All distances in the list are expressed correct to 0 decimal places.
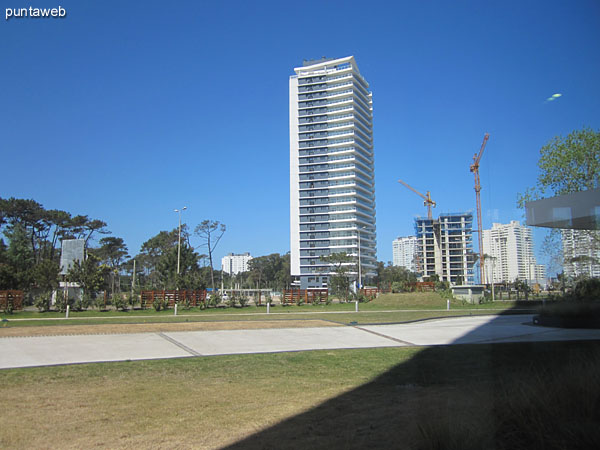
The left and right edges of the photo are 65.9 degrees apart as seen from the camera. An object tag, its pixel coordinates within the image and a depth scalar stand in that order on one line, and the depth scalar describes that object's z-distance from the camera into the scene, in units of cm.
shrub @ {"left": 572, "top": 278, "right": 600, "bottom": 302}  1645
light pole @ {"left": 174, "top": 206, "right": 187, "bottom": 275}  4854
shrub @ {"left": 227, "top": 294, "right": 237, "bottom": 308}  3929
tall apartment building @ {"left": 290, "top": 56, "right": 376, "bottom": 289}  13362
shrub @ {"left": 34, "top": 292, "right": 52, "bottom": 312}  3278
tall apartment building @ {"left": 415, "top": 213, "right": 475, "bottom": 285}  13300
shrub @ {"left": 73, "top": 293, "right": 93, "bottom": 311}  3449
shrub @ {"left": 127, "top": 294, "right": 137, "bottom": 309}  3731
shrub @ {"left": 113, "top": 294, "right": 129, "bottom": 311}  3544
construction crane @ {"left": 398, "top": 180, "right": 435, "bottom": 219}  15480
